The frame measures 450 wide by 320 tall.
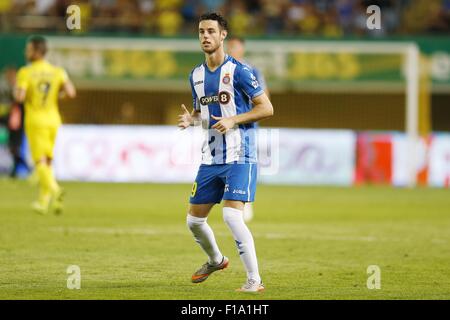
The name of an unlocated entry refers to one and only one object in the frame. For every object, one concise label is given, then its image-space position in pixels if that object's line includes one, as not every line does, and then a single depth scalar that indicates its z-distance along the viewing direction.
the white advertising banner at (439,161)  24.67
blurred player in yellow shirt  15.59
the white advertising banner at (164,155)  24.58
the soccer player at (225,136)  8.57
